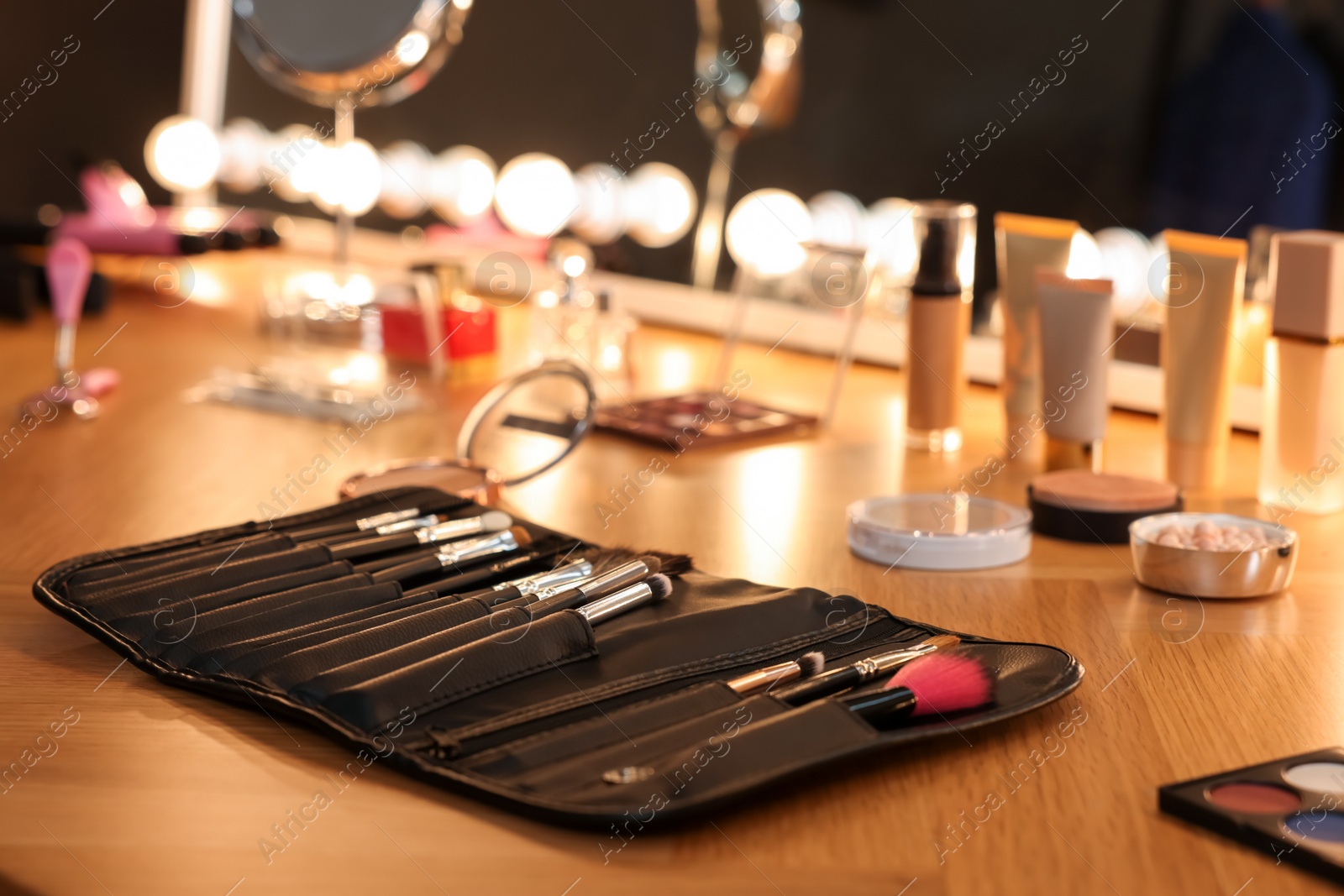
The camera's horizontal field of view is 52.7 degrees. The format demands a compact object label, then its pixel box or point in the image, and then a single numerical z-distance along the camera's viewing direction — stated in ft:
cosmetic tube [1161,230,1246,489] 3.16
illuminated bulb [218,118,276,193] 7.27
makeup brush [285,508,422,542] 2.54
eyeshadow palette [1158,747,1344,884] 1.52
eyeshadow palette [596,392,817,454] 3.70
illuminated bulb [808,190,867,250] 4.94
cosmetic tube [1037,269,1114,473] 3.30
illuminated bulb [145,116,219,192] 7.14
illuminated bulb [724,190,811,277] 4.91
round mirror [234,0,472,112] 4.28
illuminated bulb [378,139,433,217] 6.47
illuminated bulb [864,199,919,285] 4.76
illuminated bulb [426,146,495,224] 6.18
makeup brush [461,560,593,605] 2.21
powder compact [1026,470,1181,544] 2.82
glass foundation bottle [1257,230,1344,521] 2.89
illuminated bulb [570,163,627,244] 5.69
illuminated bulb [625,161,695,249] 5.50
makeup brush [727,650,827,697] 1.93
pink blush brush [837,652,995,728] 1.79
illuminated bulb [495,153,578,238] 5.83
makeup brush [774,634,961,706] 1.87
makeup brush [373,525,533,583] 2.36
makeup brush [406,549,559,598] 2.30
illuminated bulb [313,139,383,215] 6.52
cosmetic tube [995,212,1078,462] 3.54
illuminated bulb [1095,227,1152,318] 4.14
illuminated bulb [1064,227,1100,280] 3.53
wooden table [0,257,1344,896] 1.50
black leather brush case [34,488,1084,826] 1.65
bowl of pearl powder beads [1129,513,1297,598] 2.44
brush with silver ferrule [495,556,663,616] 2.18
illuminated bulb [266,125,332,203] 7.00
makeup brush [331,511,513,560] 2.45
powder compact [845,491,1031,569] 2.63
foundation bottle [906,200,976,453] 3.61
